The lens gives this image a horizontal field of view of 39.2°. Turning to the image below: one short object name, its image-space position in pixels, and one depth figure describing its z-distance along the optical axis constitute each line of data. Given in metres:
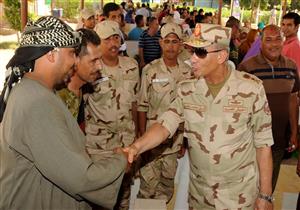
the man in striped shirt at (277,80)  4.30
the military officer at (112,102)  4.38
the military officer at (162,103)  4.61
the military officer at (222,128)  2.91
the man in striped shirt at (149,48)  7.82
